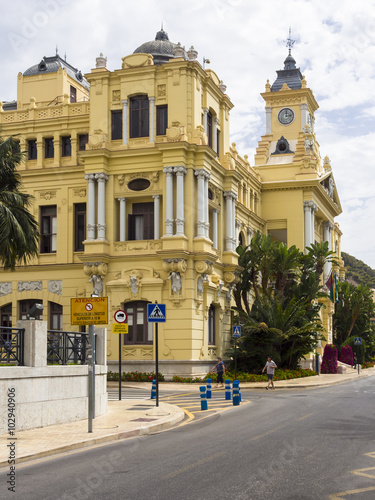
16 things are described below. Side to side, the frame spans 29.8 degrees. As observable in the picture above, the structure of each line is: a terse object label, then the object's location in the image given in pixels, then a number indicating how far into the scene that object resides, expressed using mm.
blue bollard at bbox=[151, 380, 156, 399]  24566
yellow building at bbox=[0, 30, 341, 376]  37031
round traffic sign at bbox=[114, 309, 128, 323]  22812
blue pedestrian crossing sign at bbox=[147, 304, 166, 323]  20562
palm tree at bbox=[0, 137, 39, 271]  24312
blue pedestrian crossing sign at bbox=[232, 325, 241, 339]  31484
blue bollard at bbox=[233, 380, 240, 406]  22625
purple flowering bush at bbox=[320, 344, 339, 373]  49406
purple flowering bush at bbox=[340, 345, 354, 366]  59062
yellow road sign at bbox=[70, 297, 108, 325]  15156
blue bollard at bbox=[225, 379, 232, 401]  24547
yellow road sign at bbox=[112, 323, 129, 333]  23022
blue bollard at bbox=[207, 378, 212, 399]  26047
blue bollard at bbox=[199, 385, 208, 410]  21000
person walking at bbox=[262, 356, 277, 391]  31797
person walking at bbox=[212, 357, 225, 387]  32969
